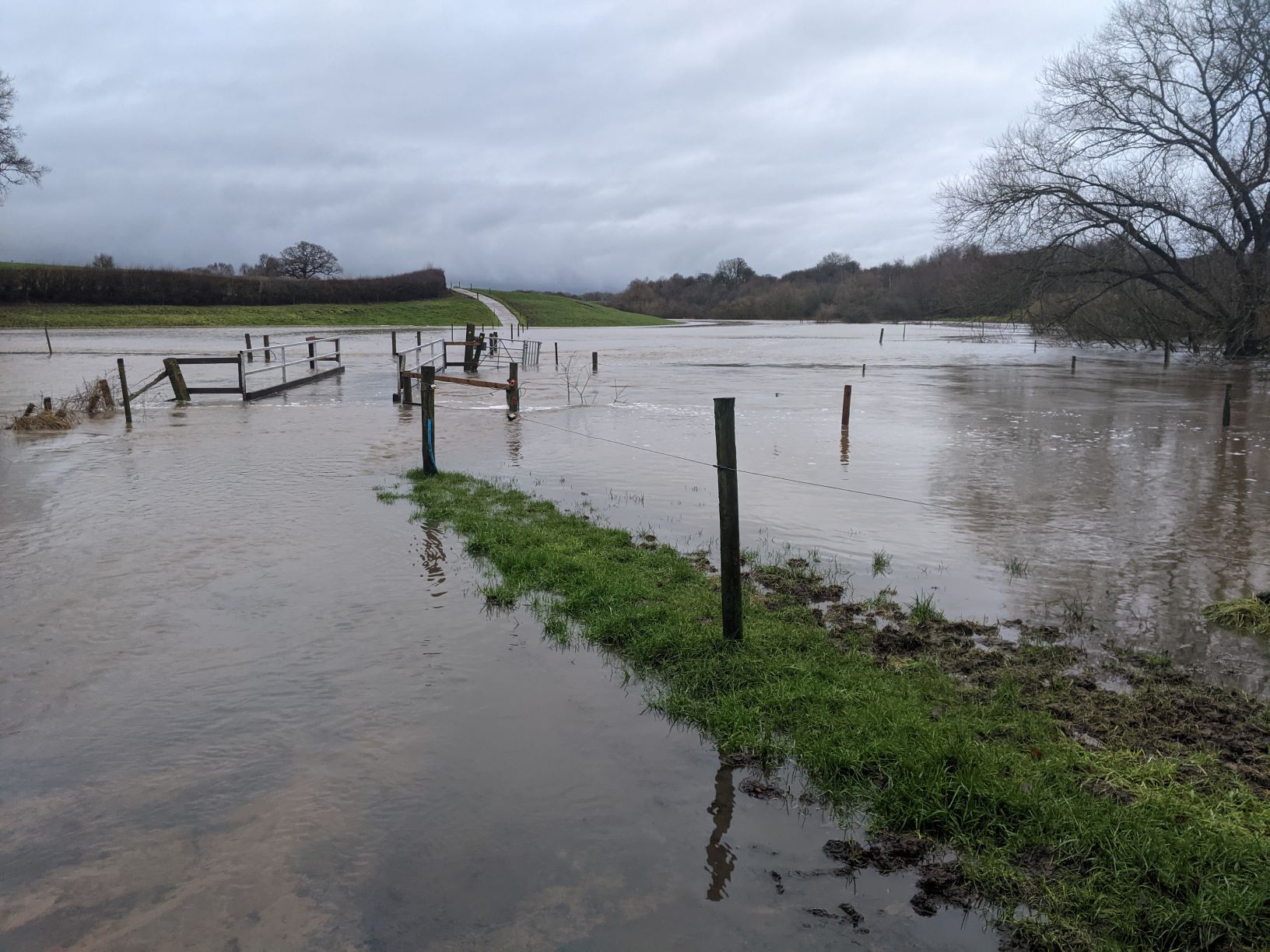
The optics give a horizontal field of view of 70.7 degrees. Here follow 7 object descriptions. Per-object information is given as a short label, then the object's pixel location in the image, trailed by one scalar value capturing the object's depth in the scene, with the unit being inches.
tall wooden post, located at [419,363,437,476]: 468.8
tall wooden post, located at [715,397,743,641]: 227.0
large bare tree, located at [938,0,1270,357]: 1259.2
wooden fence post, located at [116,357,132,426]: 700.0
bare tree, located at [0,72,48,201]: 1752.8
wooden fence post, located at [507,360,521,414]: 776.3
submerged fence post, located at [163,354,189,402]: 850.8
